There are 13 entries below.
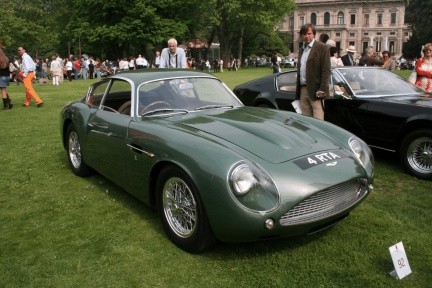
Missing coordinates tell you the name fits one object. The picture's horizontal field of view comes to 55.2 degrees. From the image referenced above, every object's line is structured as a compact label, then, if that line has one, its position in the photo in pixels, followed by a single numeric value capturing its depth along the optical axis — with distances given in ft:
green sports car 9.98
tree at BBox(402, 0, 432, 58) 246.06
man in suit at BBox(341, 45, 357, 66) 34.77
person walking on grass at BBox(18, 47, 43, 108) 42.73
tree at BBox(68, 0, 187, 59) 136.46
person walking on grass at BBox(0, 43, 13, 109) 38.70
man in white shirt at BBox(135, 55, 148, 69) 92.31
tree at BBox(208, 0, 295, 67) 163.53
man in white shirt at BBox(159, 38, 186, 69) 27.86
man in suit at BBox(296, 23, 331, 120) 19.63
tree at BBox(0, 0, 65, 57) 148.77
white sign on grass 9.69
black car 17.62
